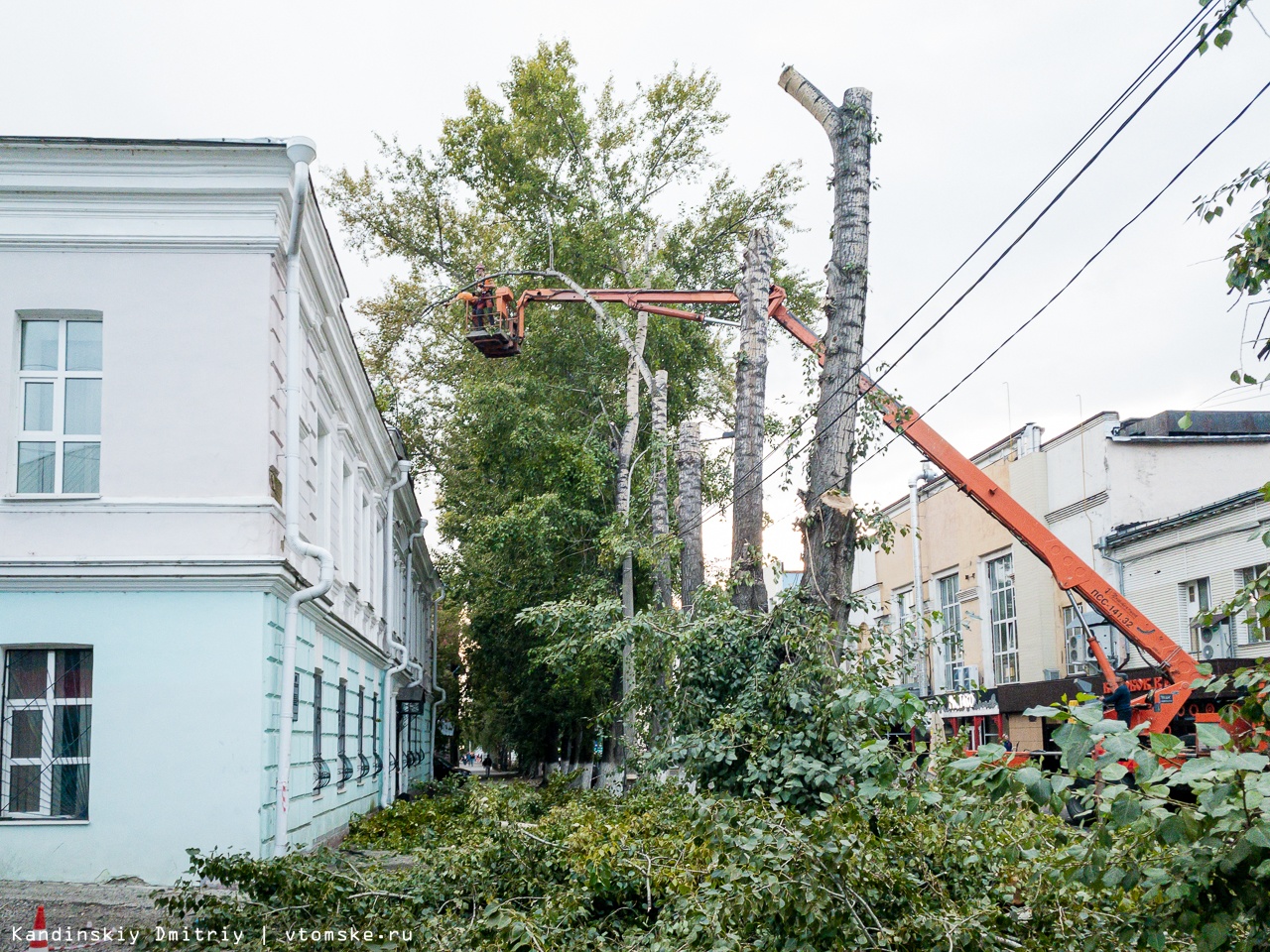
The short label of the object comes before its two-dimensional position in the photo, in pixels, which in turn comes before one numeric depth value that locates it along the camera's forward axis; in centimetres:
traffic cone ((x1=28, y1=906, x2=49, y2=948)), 715
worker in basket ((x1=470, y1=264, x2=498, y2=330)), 1833
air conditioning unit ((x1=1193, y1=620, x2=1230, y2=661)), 2212
